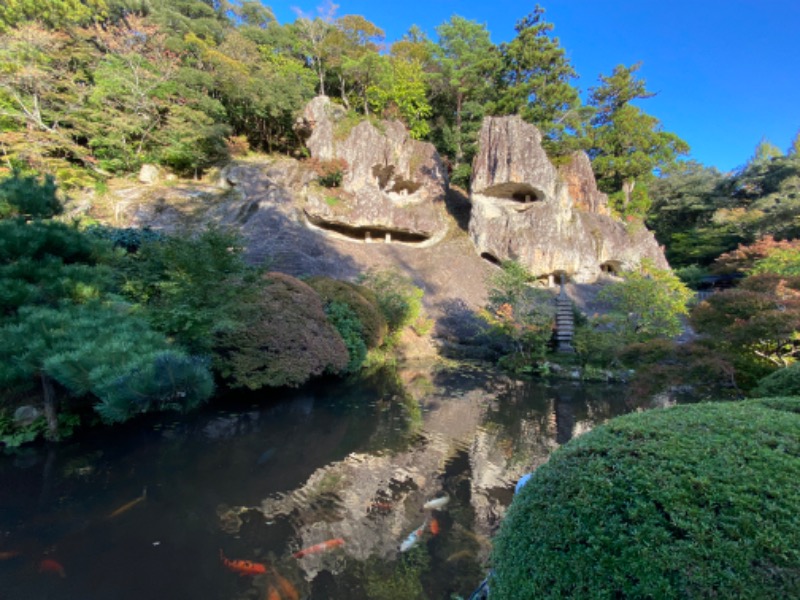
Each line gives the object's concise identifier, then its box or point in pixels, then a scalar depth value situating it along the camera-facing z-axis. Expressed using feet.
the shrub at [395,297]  38.04
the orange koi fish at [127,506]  11.78
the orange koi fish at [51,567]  9.37
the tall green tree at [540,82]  65.36
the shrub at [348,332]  29.58
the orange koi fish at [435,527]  11.89
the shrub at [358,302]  31.02
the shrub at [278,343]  21.53
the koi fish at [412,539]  10.98
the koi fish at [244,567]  9.77
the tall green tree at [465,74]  69.87
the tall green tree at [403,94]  70.59
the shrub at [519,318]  37.52
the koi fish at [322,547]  10.55
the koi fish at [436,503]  13.26
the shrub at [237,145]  64.64
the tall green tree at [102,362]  12.19
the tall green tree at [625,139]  68.90
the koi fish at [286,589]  9.07
